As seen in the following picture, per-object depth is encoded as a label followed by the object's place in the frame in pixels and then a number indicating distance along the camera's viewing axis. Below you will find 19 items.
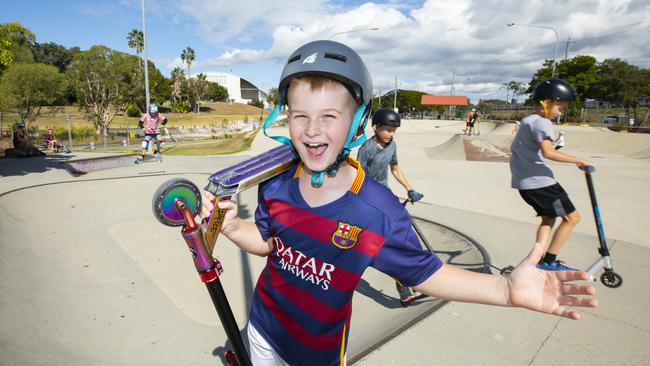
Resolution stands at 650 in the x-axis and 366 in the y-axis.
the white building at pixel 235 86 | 143.75
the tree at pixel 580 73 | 52.72
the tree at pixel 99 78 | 35.56
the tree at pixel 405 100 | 125.36
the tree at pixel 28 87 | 31.06
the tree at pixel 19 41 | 10.23
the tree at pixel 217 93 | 109.43
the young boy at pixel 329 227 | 1.51
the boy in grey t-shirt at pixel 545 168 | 3.95
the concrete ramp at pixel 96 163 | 10.55
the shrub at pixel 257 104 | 133.52
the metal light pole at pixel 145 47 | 20.69
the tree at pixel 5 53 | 9.97
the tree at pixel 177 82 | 93.31
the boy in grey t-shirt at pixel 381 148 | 4.33
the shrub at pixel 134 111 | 70.90
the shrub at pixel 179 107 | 85.62
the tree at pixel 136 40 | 72.56
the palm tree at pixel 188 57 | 100.12
